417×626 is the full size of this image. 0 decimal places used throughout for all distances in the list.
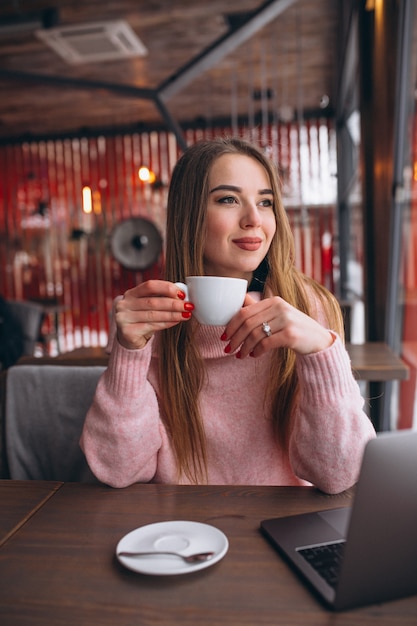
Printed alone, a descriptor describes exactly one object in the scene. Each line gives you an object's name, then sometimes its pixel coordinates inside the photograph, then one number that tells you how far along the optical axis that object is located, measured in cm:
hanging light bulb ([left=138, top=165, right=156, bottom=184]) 691
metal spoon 72
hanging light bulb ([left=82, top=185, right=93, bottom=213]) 761
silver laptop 60
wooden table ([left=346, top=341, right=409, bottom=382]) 227
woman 107
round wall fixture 732
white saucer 71
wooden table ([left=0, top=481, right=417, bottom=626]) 63
